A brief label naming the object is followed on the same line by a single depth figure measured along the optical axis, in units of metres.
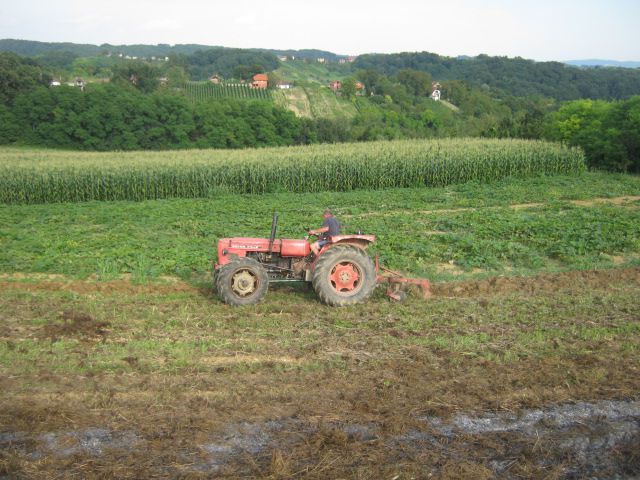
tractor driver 10.02
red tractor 9.68
